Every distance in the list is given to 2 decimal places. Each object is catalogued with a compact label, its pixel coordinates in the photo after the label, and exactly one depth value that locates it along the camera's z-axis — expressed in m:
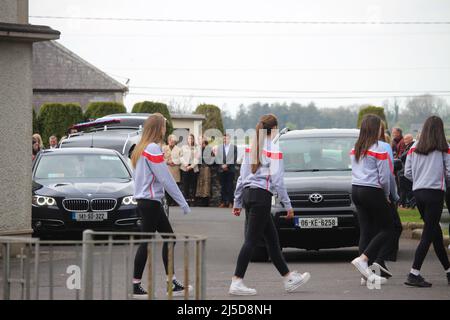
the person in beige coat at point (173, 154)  29.86
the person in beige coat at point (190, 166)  30.34
